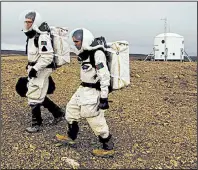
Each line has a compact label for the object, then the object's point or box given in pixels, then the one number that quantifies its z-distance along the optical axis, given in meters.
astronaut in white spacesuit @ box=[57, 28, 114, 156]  5.60
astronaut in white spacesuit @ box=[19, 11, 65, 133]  6.61
